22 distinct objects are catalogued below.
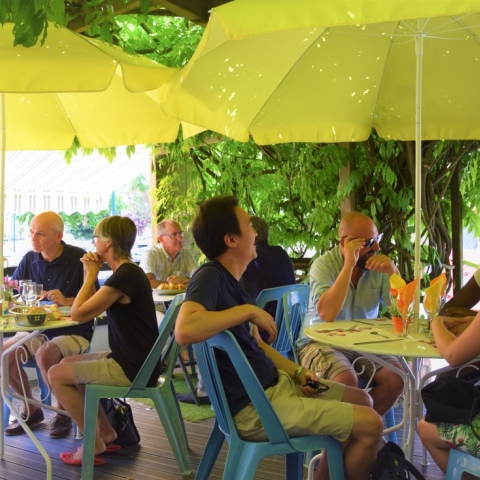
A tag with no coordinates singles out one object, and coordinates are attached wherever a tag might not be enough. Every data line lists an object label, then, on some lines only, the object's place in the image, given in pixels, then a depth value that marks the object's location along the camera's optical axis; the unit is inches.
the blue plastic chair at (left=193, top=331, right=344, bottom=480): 94.0
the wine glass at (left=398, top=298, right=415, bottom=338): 117.6
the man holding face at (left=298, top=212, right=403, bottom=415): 136.9
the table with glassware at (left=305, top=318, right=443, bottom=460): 105.1
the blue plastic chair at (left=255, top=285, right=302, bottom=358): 161.6
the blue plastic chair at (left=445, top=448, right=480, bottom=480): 91.4
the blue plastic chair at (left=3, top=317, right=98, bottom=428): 171.5
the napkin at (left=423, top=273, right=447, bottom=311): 115.3
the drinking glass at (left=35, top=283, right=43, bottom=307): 150.2
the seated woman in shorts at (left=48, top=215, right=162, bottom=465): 136.5
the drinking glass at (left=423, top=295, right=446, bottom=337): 116.9
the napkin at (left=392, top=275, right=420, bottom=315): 116.6
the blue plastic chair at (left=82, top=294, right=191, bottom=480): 133.4
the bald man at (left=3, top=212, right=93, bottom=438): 168.1
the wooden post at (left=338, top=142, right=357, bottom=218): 212.2
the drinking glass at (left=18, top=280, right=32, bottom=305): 149.5
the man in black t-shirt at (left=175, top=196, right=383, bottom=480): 95.6
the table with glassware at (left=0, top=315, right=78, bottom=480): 138.3
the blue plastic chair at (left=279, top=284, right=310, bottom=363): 153.0
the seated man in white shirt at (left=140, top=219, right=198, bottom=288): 234.4
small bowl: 139.8
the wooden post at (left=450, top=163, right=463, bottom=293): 211.8
